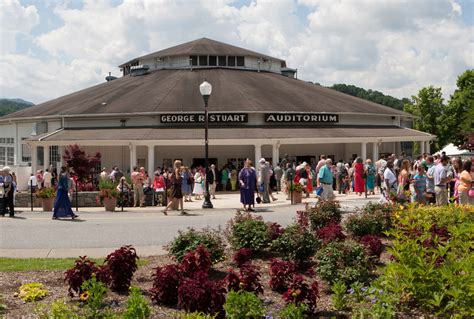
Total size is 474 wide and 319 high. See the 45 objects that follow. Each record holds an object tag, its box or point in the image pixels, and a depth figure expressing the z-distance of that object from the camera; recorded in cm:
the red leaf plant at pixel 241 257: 994
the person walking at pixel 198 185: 2799
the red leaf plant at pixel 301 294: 771
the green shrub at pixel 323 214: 1297
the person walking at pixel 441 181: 1697
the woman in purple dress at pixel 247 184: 2050
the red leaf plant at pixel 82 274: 825
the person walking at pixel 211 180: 2495
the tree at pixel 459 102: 6956
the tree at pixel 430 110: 7306
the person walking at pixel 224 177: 3372
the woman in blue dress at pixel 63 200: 1905
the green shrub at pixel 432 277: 699
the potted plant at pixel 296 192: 2388
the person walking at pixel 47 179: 2853
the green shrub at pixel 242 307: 684
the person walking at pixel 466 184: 1535
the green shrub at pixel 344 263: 875
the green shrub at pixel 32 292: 851
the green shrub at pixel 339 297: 794
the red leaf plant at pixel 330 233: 1082
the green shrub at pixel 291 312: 692
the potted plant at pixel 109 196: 2236
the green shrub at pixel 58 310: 673
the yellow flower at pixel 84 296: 803
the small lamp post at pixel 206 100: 2233
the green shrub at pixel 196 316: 634
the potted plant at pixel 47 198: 2273
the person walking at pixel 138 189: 2382
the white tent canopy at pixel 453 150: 4771
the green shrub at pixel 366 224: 1195
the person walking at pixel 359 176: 2620
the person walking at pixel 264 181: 2294
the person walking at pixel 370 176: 2634
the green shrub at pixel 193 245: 1020
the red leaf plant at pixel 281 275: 876
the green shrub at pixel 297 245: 1018
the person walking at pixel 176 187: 1966
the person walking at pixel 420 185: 1686
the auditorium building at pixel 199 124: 3544
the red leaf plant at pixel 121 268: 873
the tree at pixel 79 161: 3064
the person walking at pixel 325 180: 1886
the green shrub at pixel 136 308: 666
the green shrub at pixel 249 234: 1088
